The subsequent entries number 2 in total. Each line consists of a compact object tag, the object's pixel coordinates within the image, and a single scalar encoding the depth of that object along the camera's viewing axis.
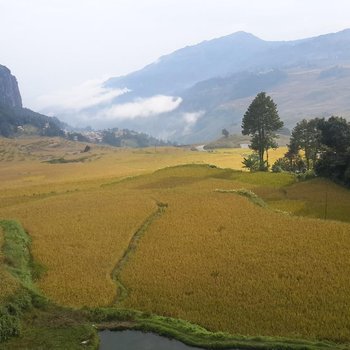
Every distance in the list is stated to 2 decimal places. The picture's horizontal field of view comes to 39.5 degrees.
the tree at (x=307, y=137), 76.06
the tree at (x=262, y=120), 77.19
